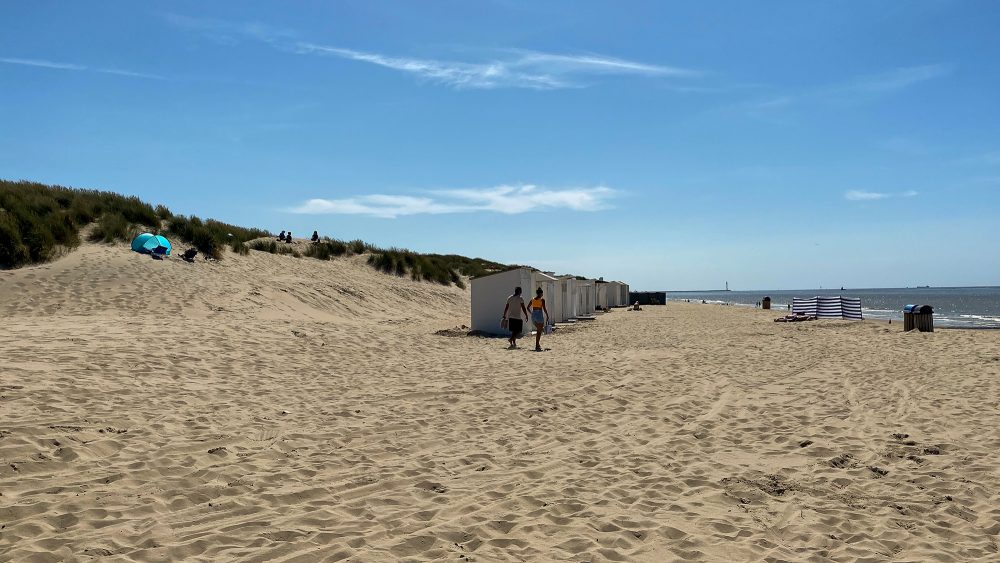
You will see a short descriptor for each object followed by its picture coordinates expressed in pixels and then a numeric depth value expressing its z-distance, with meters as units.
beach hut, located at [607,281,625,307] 42.22
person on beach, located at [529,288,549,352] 13.36
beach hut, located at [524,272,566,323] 19.99
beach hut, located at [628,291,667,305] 49.03
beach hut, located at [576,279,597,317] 28.28
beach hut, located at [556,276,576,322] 23.66
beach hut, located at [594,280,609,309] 36.88
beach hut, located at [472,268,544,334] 16.92
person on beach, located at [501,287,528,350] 13.58
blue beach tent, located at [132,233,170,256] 17.66
